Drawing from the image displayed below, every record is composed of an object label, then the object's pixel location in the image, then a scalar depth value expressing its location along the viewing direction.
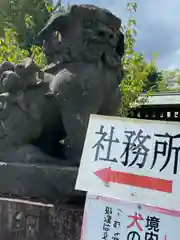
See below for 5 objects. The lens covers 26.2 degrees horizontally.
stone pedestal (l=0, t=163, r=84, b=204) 2.13
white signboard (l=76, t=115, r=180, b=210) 1.22
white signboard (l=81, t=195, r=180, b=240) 1.18
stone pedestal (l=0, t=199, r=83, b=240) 1.99
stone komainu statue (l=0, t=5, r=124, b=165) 2.24
